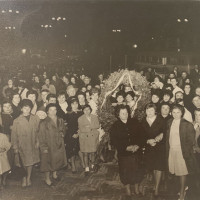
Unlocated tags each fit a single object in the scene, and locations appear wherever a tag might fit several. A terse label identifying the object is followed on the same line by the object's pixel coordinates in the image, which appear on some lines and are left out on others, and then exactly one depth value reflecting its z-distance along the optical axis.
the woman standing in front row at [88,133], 4.25
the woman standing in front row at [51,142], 3.99
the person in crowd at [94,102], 4.35
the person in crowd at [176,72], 4.44
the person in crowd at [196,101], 4.14
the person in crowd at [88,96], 4.39
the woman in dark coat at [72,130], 4.20
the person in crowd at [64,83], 4.51
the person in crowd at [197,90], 4.19
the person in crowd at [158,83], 4.32
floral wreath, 4.29
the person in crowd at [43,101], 4.20
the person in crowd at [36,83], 4.36
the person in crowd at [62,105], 4.17
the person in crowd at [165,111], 3.79
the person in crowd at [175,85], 4.36
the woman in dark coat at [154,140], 3.71
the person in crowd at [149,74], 4.35
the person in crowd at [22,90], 4.34
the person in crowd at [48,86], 4.42
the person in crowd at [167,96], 4.16
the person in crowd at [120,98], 4.23
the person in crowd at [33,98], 4.22
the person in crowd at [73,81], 4.57
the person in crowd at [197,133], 3.85
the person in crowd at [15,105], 4.01
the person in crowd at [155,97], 4.15
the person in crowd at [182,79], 4.33
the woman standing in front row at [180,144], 3.66
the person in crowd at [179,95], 4.15
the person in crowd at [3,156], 3.90
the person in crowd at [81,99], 4.34
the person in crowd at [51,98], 4.18
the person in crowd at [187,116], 3.96
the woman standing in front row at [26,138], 3.95
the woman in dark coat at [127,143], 3.62
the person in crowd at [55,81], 4.46
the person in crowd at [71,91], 4.47
